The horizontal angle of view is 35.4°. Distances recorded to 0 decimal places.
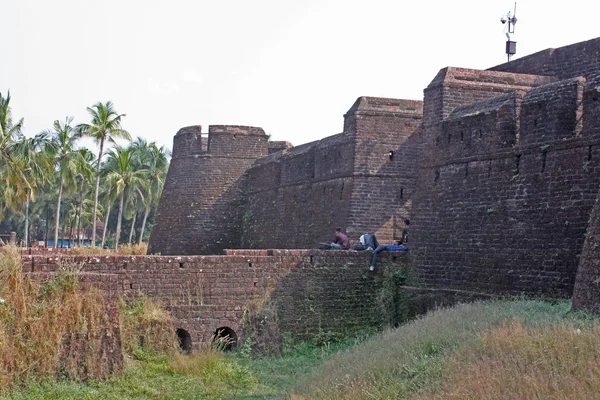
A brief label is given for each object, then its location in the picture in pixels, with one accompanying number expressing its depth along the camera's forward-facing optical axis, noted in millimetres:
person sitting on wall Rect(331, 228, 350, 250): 19828
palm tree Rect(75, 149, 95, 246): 37969
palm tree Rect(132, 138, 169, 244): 52344
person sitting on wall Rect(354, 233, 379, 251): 18625
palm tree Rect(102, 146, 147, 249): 40656
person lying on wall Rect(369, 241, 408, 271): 17922
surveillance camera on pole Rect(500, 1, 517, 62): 22281
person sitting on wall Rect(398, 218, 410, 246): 18875
